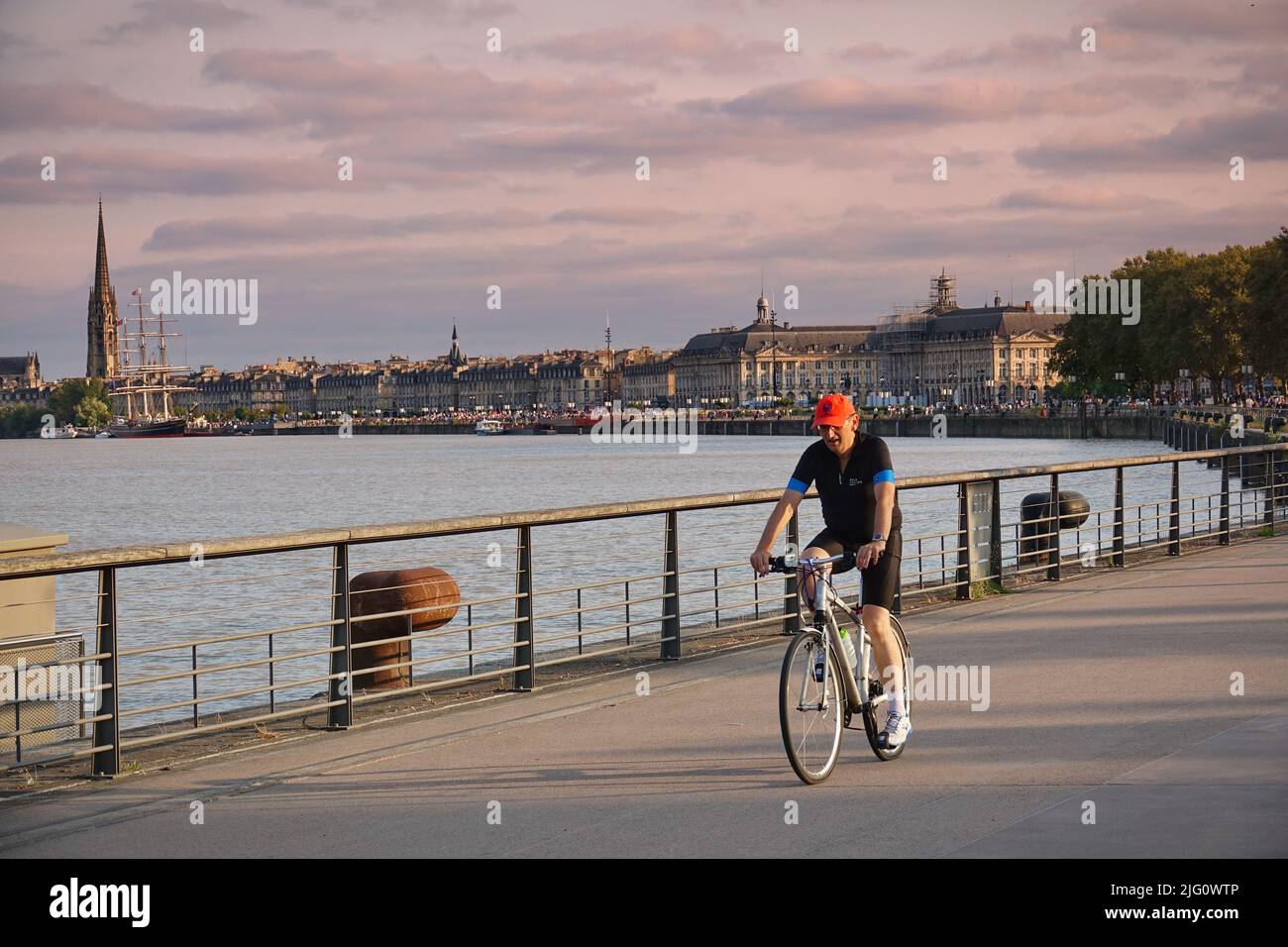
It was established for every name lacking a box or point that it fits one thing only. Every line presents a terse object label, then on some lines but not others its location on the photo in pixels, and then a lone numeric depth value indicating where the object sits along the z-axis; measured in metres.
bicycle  8.36
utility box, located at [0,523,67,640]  10.05
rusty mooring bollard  12.77
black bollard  19.54
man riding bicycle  8.77
